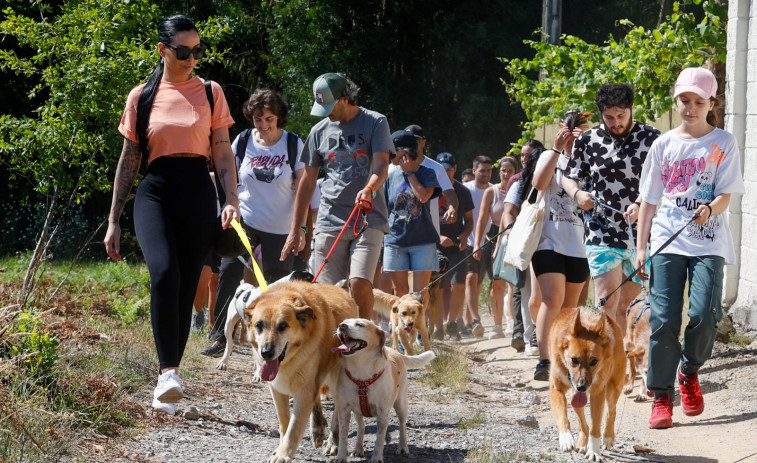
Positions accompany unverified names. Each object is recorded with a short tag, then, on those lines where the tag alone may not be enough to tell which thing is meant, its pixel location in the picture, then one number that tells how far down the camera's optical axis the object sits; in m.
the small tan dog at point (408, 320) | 18.17
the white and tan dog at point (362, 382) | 10.59
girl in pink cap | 11.43
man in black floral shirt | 13.66
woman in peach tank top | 10.30
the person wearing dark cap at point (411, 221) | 19.28
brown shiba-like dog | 10.59
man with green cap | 13.71
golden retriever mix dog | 9.99
